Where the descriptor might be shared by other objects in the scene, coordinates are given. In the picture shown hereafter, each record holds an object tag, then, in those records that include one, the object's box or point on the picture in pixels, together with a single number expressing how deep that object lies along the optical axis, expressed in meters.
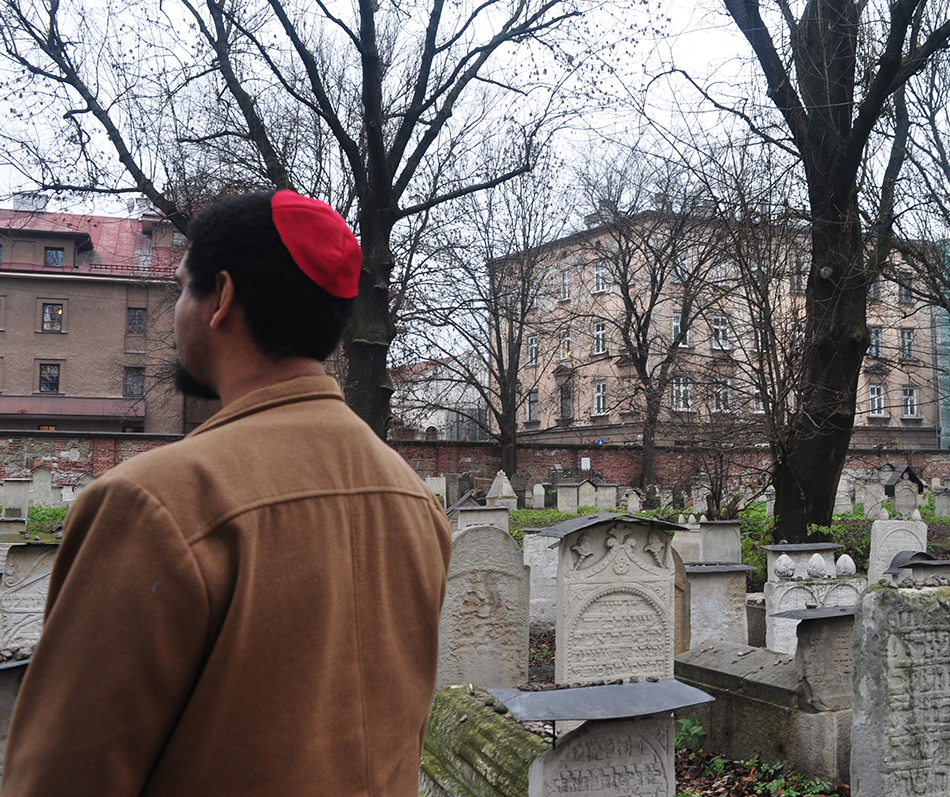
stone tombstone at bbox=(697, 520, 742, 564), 11.98
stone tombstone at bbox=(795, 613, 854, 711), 5.41
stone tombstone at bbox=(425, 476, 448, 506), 23.41
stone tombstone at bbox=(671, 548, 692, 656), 7.91
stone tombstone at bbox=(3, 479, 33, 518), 21.50
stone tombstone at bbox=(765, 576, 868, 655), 8.21
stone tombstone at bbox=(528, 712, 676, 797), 3.76
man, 1.19
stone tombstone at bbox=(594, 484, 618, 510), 24.42
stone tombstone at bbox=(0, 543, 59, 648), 7.23
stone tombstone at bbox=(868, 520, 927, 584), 11.21
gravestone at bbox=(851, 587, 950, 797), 4.01
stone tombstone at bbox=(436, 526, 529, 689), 7.34
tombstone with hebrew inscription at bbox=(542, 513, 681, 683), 6.38
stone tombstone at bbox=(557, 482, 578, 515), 24.05
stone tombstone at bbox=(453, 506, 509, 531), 13.52
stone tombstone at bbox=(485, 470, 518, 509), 23.27
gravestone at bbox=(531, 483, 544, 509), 25.02
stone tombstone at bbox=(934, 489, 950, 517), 24.29
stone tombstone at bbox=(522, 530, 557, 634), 11.98
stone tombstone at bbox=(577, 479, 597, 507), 24.70
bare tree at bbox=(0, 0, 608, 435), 11.51
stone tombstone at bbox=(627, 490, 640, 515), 21.03
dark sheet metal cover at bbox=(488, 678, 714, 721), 3.56
